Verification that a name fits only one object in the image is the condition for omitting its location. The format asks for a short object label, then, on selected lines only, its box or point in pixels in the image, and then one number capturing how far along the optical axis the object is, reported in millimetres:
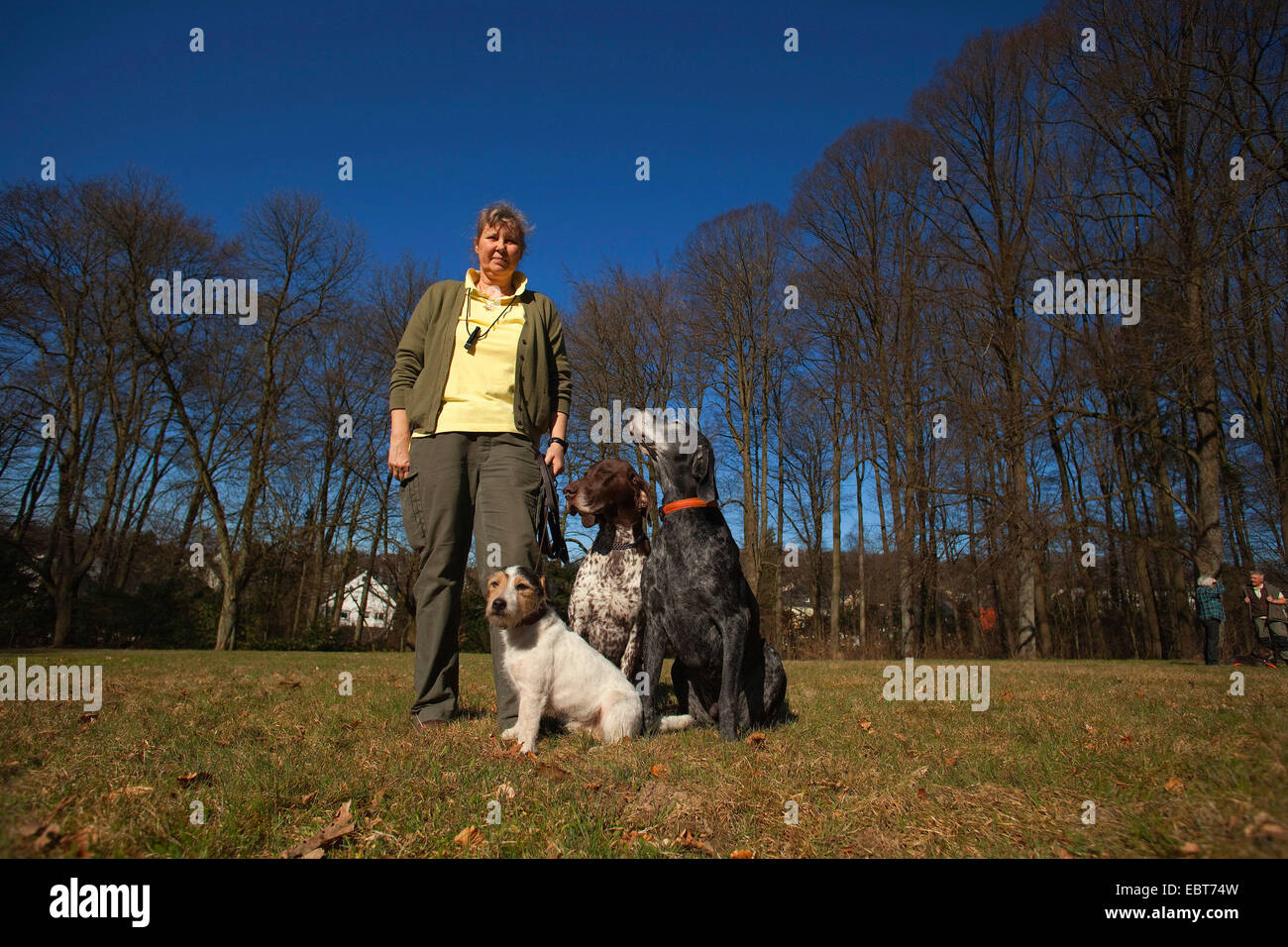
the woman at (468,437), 3768
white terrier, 3322
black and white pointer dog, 3705
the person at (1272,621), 12727
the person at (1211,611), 11320
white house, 23198
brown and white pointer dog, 4586
